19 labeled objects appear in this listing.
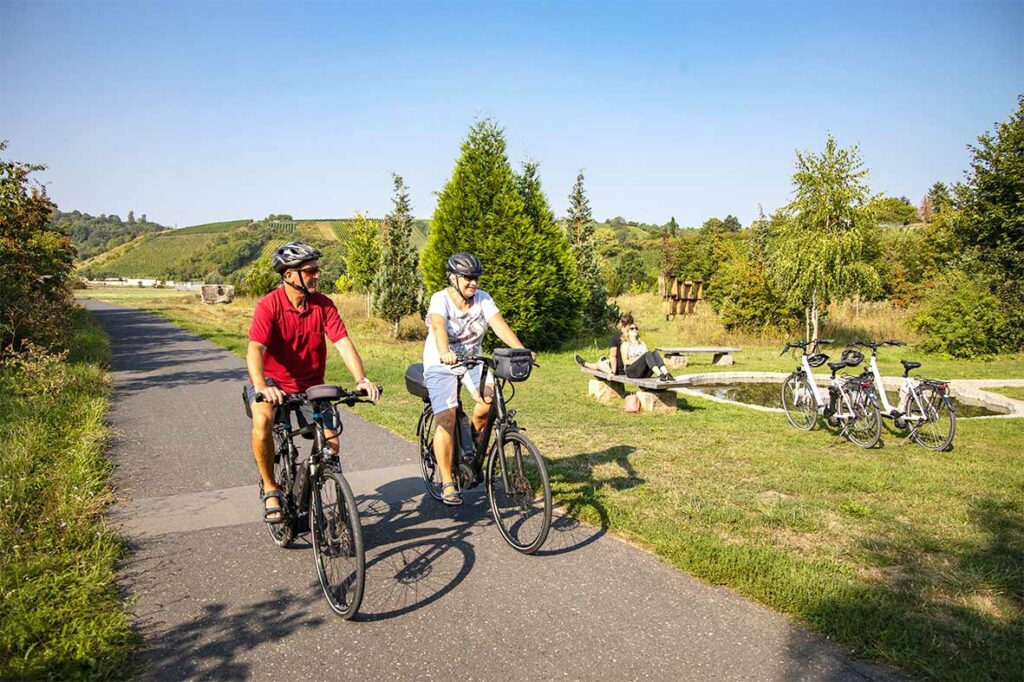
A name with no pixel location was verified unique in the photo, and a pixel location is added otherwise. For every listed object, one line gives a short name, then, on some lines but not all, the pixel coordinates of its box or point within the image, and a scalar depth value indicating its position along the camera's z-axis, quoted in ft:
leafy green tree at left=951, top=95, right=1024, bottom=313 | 57.72
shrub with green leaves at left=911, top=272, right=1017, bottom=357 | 53.57
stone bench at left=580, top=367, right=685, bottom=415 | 32.45
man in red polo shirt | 13.33
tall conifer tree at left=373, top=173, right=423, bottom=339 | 67.67
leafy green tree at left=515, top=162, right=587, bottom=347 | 59.98
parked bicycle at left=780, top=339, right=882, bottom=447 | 25.18
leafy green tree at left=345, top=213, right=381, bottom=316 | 94.02
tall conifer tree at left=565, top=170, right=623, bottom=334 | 72.08
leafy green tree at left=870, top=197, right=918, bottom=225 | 269.07
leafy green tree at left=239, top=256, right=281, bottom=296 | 135.23
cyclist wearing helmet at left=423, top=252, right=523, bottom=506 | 15.81
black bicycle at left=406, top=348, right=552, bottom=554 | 14.78
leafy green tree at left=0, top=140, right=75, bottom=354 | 35.91
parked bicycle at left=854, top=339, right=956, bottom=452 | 24.34
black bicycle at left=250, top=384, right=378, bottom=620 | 11.50
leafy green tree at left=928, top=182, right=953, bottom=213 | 105.19
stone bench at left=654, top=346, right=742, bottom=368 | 50.34
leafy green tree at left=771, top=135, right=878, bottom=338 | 63.52
